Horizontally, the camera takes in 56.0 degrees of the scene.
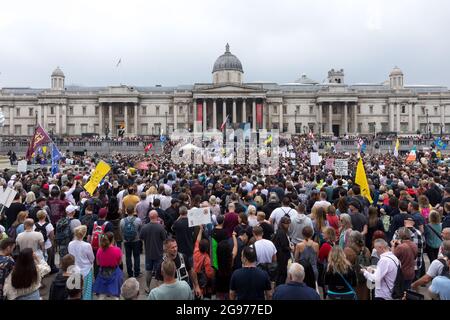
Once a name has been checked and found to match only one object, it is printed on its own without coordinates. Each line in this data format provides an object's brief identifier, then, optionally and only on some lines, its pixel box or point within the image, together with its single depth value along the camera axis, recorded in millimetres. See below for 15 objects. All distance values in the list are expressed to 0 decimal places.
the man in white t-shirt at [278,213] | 10518
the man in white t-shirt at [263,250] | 8211
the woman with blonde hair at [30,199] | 12297
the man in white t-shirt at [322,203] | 11056
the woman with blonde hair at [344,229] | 8492
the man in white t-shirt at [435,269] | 6797
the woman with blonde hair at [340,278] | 6750
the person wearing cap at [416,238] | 8508
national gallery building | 90250
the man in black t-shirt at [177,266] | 7605
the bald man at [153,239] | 9414
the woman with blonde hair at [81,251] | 8266
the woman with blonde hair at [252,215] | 10227
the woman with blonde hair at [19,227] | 9406
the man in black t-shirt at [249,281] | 6656
